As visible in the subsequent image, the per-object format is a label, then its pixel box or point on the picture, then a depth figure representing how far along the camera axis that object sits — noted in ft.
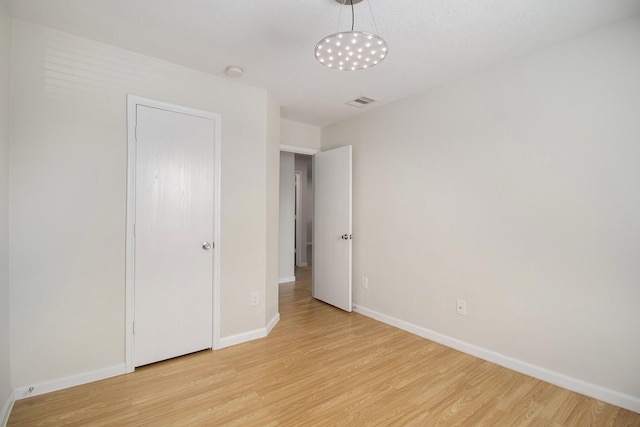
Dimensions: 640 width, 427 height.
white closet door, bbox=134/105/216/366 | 8.00
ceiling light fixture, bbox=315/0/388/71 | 5.17
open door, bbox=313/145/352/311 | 12.53
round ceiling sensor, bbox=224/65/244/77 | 8.63
